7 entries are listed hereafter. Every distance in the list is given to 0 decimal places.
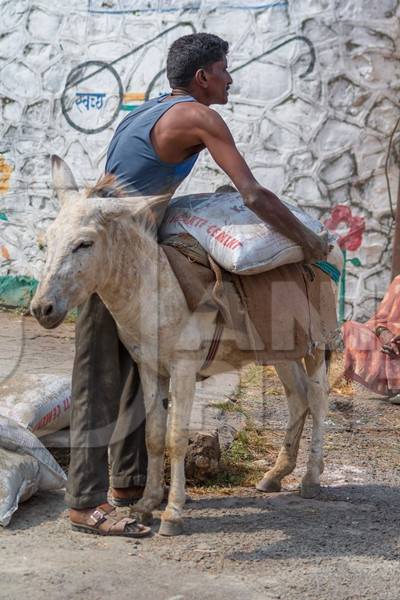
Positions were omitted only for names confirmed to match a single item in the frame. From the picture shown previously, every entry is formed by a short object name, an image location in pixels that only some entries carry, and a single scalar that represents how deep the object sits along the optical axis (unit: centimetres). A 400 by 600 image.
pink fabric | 673
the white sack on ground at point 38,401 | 464
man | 382
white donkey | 362
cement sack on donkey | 394
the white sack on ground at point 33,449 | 428
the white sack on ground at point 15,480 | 396
